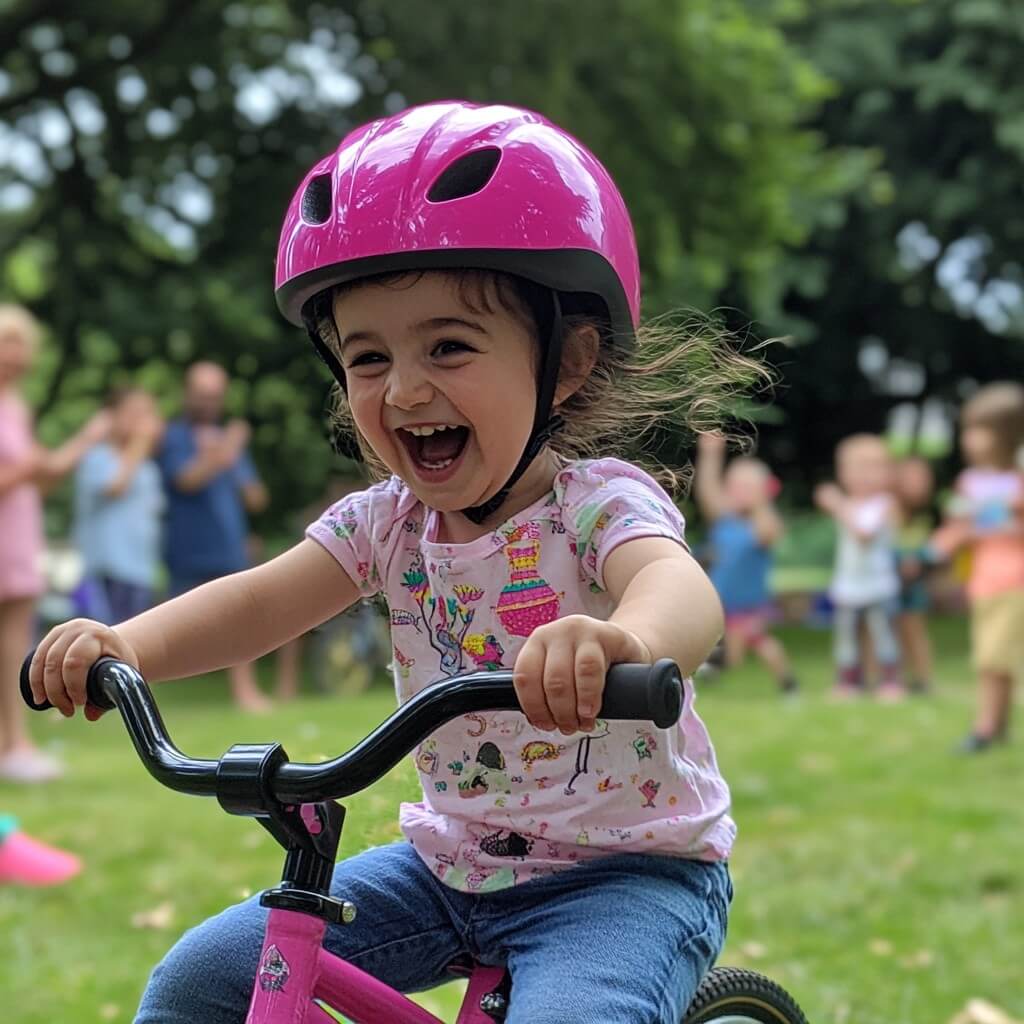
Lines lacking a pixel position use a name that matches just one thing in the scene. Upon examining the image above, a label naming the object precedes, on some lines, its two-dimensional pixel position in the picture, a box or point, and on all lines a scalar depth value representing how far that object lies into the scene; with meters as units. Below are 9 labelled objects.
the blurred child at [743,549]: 11.51
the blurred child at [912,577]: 11.26
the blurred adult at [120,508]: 9.29
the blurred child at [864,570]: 10.95
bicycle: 1.60
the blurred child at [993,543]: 7.80
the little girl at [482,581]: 2.08
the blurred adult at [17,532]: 6.68
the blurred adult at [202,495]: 9.56
